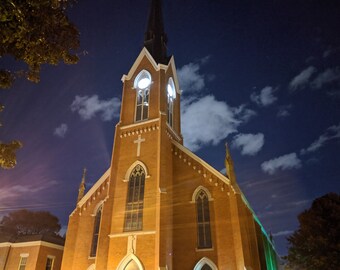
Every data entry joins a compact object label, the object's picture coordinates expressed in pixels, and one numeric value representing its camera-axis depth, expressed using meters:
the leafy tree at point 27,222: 46.72
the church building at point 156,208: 16.88
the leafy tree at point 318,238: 18.23
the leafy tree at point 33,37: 6.47
